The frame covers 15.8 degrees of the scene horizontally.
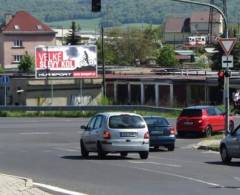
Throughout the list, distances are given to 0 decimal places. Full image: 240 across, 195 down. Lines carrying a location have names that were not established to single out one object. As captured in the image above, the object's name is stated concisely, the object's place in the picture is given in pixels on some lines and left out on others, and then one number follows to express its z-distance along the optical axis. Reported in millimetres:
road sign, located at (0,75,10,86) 78162
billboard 97250
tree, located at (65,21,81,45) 162012
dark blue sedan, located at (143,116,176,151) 36312
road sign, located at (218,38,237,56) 35500
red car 45275
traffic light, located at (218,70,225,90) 37594
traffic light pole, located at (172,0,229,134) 35688
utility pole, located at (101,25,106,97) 102394
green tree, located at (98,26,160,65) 171875
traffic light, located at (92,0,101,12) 36469
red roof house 161500
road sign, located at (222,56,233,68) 36594
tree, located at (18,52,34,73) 142250
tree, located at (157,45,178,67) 166775
